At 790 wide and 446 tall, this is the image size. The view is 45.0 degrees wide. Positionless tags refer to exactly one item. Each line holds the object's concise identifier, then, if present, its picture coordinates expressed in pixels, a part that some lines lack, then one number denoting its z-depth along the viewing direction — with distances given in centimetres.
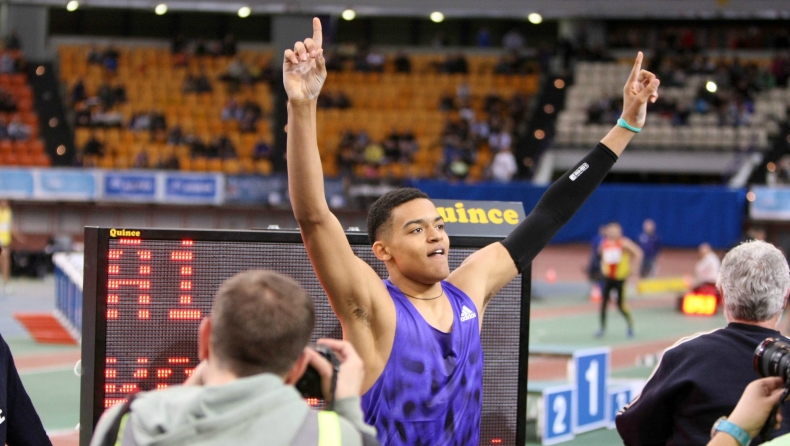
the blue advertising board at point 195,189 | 2503
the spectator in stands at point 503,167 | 2598
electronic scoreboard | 429
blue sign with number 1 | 864
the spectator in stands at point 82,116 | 2836
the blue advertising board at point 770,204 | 2317
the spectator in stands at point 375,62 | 3153
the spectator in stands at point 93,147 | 2703
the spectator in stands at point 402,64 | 3138
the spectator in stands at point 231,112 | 2931
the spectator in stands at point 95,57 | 3100
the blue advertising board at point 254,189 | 2503
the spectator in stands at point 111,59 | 3077
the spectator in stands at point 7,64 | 2970
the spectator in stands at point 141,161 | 2614
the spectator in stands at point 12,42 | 3033
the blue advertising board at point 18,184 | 2475
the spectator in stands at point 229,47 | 3222
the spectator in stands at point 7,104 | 2869
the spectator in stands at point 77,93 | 2916
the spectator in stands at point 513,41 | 3272
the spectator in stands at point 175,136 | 2783
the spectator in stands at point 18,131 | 2725
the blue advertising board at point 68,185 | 2488
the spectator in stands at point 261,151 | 2764
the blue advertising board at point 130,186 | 2494
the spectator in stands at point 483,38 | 3316
